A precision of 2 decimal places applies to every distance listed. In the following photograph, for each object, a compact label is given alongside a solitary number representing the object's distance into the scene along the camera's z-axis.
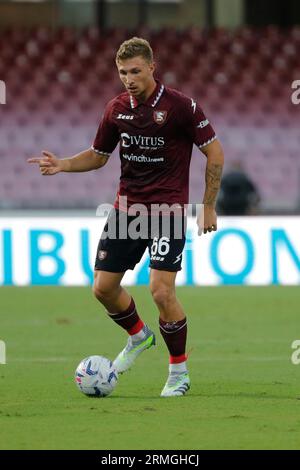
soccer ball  15.18
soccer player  15.27
